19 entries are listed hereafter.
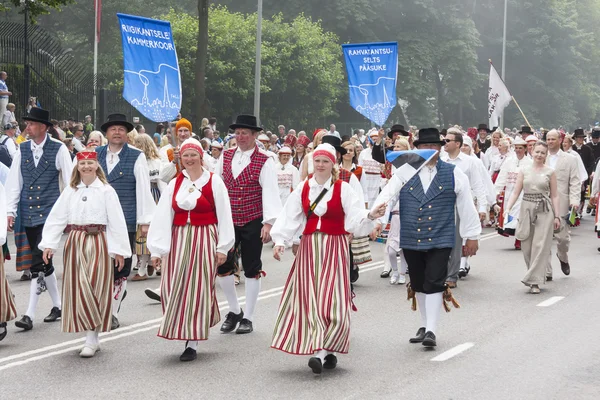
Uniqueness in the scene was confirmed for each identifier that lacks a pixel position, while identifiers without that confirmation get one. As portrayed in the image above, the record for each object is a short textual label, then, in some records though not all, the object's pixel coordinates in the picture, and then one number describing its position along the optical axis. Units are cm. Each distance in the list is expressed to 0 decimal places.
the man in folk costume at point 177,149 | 1185
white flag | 2753
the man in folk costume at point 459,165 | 1220
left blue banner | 1162
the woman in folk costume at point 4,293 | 899
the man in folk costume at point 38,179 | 1050
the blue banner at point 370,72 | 1877
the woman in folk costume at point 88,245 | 879
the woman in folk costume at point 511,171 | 1778
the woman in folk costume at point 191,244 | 859
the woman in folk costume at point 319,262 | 817
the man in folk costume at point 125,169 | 1025
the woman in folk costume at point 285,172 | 1864
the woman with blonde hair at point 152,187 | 1330
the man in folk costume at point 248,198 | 986
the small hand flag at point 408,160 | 916
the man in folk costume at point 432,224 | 912
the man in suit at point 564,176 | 1559
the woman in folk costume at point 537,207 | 1305
